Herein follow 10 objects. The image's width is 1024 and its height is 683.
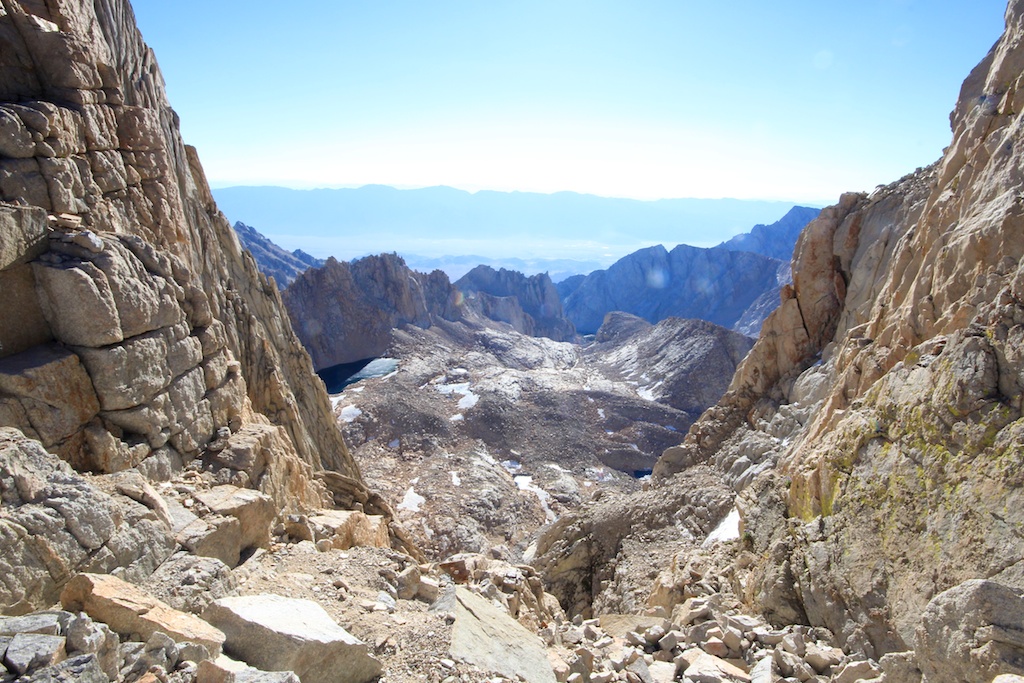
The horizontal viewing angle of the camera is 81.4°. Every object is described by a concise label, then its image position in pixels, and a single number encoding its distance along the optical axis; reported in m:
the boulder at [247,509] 10.99
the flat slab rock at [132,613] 6.21
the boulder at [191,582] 7.83
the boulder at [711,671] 8.55
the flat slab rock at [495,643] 8.00
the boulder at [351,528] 14.69
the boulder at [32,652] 4.58
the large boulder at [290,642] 6.50
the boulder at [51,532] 6.57
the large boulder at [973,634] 6.49
